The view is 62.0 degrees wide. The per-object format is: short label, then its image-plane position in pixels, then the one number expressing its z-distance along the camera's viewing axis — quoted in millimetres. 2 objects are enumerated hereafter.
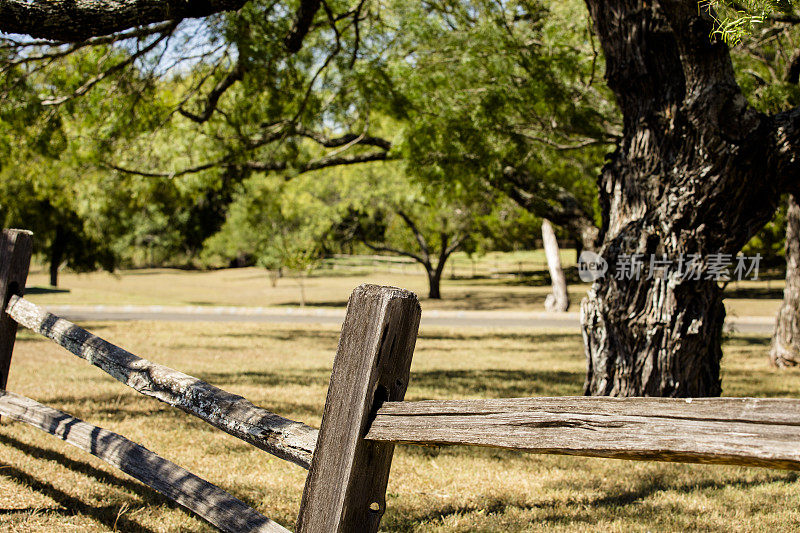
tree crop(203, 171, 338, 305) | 26469
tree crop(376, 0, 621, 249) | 9719
